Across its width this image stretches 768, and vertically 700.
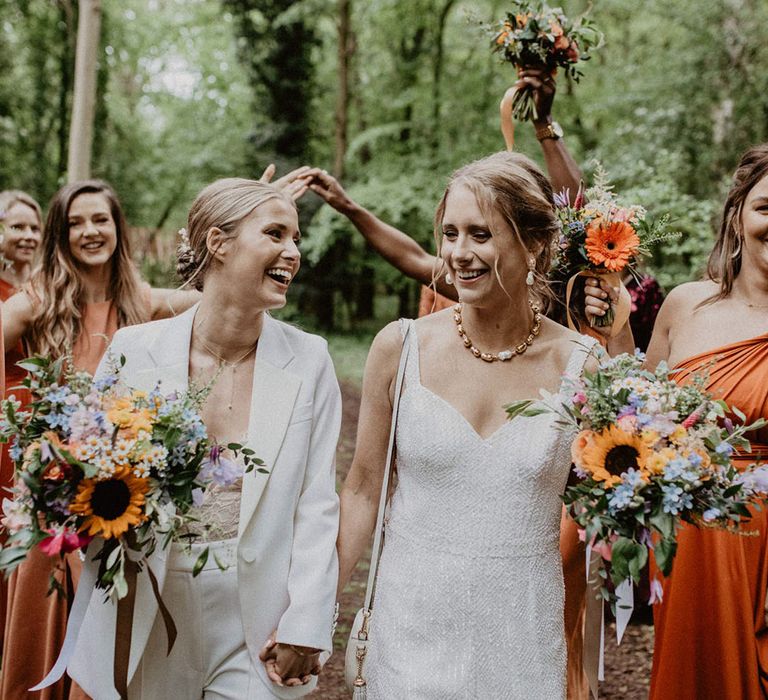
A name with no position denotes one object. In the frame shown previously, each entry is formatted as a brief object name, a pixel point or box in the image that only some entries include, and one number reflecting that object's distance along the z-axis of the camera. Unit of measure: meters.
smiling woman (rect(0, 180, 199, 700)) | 4.21
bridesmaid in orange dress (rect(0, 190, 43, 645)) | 5.91
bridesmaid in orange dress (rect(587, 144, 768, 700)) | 3.46
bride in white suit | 2.83
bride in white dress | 2.72
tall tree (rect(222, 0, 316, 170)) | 22.12
